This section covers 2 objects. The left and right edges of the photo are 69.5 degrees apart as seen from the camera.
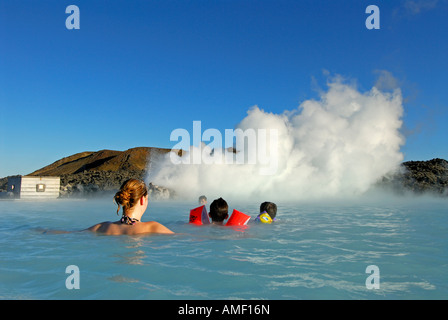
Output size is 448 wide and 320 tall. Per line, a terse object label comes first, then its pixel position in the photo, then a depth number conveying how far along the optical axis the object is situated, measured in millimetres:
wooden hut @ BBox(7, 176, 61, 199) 26500
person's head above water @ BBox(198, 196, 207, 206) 10523
